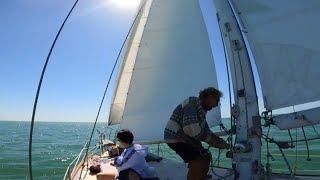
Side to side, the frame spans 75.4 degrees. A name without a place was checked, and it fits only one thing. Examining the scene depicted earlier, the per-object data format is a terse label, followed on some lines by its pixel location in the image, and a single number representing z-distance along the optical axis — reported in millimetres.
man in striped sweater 2488
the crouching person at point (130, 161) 2531
